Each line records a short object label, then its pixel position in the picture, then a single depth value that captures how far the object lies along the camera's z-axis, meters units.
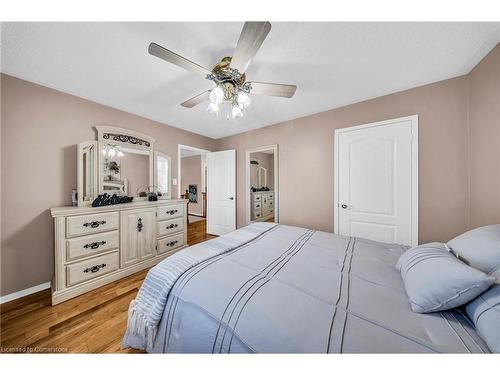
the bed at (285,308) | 0.59
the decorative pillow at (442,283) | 0.65
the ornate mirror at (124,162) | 2.29
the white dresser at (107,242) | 1.68
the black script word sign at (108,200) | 2.05
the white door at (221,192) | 3.68
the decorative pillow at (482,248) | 0.74
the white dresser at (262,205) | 4.68
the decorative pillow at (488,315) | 0.55
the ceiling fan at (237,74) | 0.97
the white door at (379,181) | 2.00
